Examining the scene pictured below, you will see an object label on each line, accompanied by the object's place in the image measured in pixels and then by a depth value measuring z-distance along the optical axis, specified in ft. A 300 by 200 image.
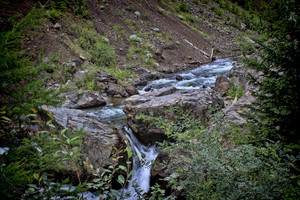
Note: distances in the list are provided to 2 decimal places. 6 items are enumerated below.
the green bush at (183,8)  80.45
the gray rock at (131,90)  29.15
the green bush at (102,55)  35.59
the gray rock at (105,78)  29.48
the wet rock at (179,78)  36.99
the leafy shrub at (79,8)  41.61
